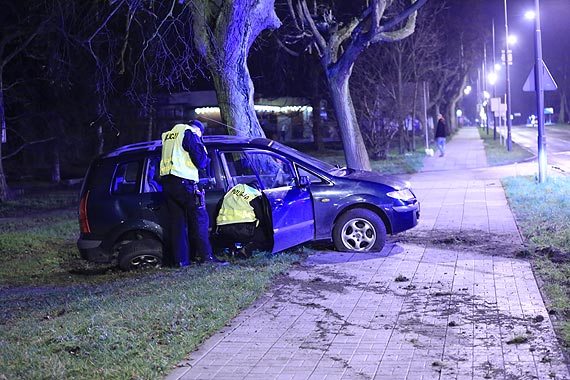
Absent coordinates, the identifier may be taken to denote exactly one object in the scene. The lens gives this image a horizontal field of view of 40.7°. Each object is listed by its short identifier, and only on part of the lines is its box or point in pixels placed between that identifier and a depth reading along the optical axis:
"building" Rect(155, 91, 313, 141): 41.22
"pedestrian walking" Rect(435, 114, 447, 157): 32.76
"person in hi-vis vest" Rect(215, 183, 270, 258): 9.91
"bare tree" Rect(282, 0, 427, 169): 20.39
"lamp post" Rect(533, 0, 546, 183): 18.59
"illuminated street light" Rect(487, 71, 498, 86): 54.62
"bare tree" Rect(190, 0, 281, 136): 14.07
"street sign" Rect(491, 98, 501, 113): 40.41
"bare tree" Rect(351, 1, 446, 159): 34.62
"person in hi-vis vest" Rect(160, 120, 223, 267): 9.59
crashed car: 10.05
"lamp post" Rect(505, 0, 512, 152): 35.09
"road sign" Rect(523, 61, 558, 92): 18.62
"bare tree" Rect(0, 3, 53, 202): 24.11
